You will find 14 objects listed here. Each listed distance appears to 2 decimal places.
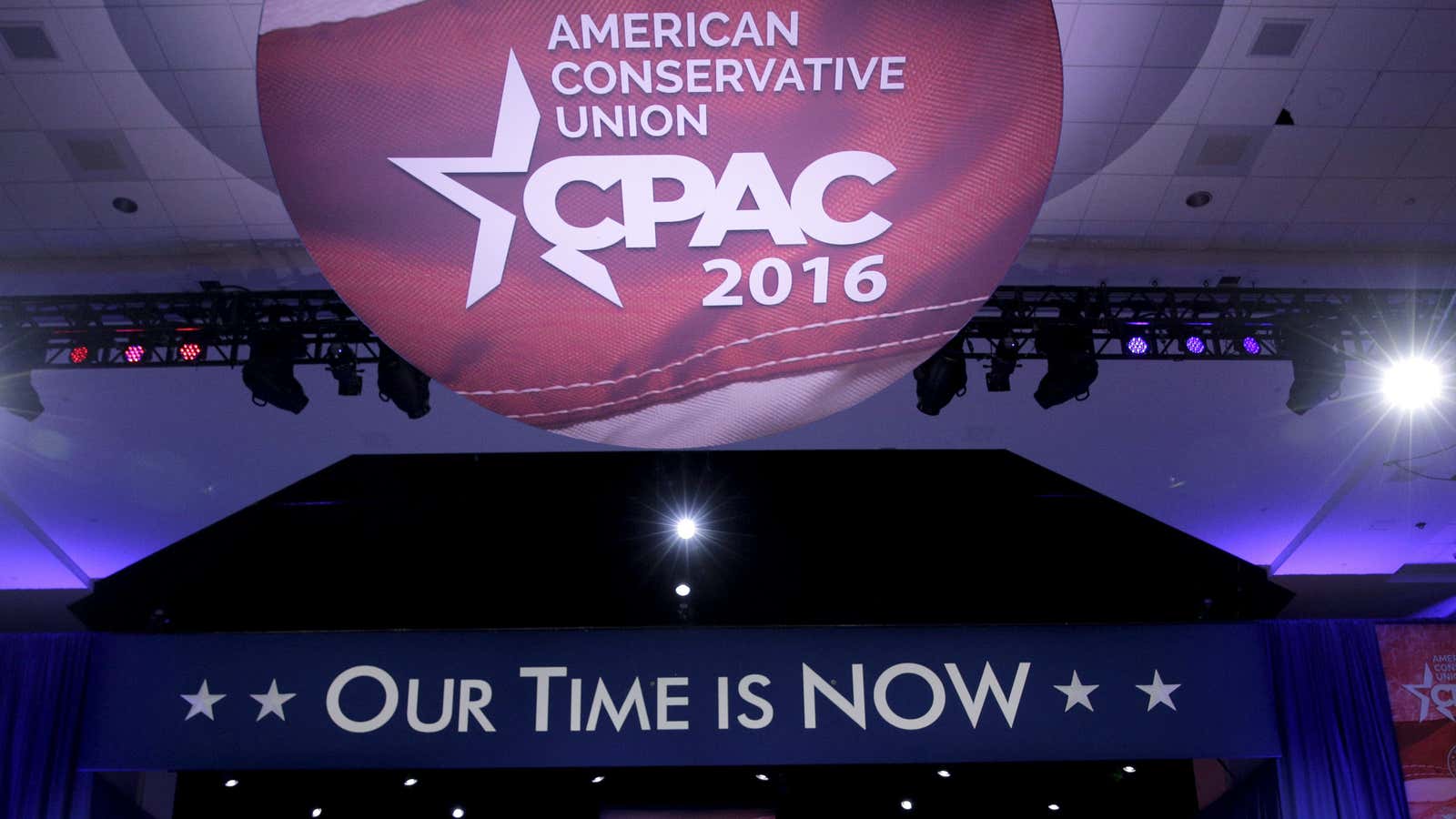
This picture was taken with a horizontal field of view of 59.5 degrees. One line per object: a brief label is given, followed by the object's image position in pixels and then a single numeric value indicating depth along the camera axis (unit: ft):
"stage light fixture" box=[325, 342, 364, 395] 21.39
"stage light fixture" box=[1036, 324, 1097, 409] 21.12
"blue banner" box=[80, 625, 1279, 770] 23.15
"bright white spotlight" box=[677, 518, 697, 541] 26.94
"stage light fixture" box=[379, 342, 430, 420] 21.18
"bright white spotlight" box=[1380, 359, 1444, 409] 21.71
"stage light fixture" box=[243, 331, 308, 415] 20.97
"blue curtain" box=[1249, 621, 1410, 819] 24.16
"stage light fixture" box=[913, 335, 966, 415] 21.53
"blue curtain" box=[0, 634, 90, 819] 23.88
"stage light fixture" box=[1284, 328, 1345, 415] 21.18
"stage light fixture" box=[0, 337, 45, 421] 21.03
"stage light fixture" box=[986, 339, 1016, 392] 21.53
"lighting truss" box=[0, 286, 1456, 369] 21.07
